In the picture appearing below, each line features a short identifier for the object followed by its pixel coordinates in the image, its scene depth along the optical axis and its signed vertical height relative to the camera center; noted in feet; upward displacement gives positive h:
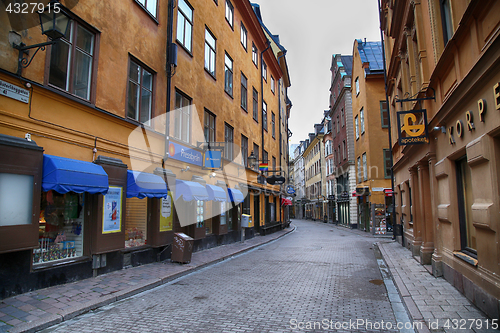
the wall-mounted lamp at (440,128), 25.49 +5.77
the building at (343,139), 109.50 +23.13
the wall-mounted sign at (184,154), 38.73 +6.15
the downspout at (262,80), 80.69 +29.89
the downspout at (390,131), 57.82 +12.29
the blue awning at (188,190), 37.81 +1.47
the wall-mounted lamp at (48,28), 20.11 +10.69
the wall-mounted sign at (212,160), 46.75 +6.06
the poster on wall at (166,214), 36.13 -1.25
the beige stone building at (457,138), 16.71 +4.43
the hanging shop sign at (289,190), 106.99 +4.21
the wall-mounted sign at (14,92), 20.52 +7.08
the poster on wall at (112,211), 27.84 -0.66
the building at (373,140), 87.40 +16.98
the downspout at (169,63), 37.76 +16.11
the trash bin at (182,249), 34.19 -4.75
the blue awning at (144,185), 30.35 +1.66
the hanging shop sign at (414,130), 29.07 +6.39
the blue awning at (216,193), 44.83 +1.36
